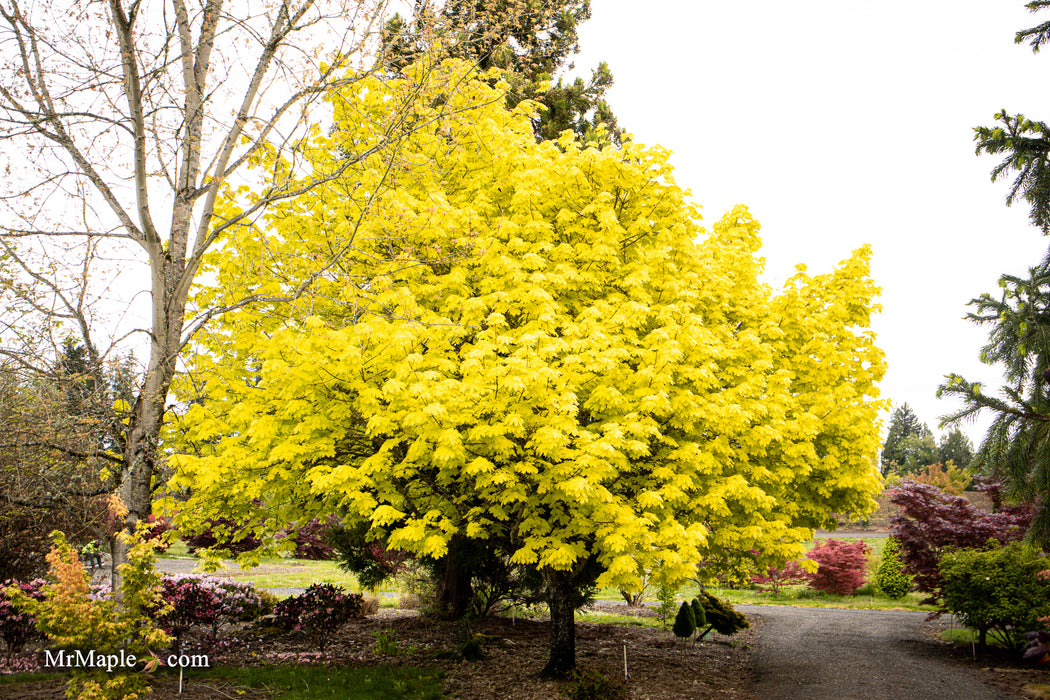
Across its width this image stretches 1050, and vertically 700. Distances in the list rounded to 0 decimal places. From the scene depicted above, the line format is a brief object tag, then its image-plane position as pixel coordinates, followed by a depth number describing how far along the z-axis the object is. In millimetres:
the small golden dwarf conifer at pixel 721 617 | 13109
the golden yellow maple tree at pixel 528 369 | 7402
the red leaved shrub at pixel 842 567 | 21047
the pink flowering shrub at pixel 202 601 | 9727
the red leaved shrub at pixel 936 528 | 13203
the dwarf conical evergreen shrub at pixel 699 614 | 12391
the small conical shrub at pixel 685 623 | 11914
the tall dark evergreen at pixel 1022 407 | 8141
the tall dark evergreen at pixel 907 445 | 64938
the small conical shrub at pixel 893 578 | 19531
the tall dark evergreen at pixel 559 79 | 15984
